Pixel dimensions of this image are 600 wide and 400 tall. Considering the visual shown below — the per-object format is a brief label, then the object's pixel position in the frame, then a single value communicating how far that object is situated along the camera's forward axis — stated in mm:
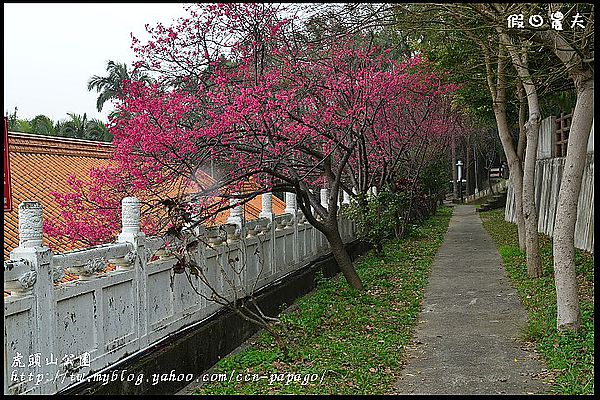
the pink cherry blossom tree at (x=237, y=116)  8234
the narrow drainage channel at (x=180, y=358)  5676
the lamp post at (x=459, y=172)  41469
